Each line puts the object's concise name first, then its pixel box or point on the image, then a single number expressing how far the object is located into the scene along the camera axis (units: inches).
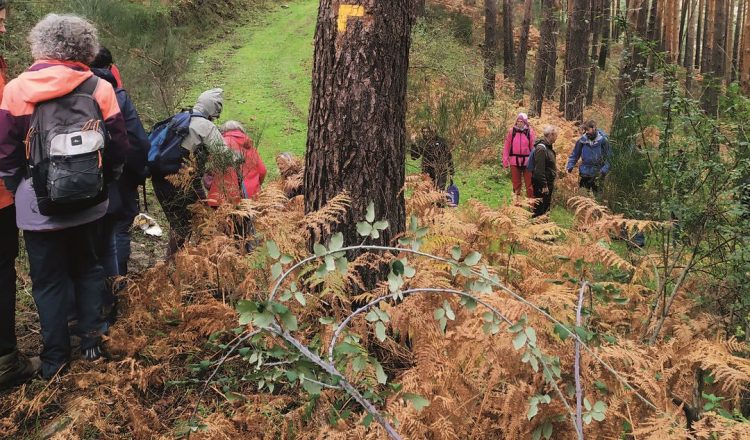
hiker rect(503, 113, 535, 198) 313.9
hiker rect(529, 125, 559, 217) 291.6
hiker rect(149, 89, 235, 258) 154.6
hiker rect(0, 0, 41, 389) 114.4
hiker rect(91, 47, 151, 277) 128.8
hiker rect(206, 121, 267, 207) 153.9
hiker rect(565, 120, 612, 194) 319.3
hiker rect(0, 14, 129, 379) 104.4
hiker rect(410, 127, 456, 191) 257.1
